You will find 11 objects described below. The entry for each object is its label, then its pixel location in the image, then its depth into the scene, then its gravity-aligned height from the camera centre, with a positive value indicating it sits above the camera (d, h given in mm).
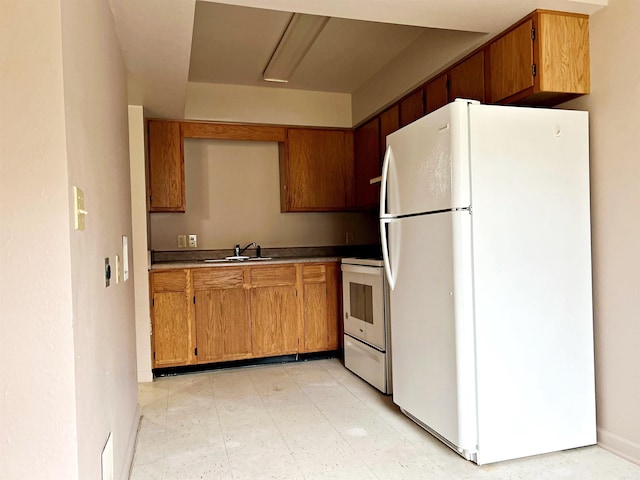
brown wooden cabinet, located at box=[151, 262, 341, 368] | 3510 -638
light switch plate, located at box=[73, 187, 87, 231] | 1149 +82
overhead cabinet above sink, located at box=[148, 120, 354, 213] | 3830 +694
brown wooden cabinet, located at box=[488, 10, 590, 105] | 2127 +832
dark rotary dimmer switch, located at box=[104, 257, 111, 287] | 1635 -130
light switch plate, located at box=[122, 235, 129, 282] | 2214 -104
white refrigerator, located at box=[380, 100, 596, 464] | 2000 -240
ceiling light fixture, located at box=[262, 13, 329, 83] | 2844 +1349
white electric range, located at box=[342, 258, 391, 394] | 2977 -656
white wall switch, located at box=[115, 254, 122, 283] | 1957 -134
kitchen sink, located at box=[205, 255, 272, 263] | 3955 -220
